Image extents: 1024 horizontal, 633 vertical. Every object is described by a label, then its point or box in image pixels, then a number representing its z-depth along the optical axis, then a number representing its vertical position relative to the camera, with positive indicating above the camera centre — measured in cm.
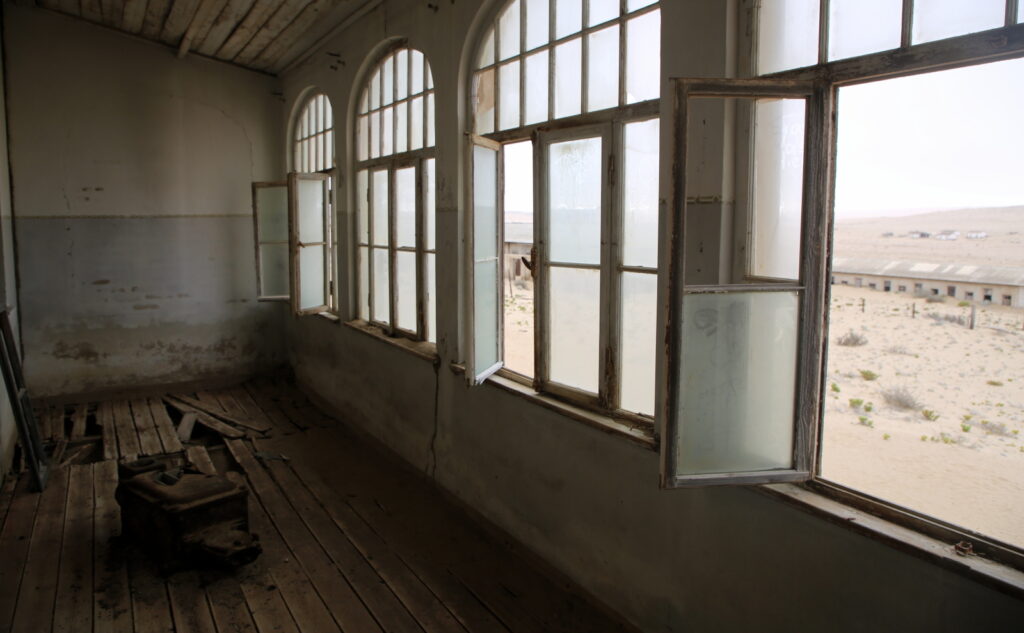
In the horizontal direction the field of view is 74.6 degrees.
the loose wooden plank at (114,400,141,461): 515 -146
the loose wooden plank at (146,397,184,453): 526 -144
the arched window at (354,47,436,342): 439 +42
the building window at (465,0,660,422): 275 +25
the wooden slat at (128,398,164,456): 523 -145
